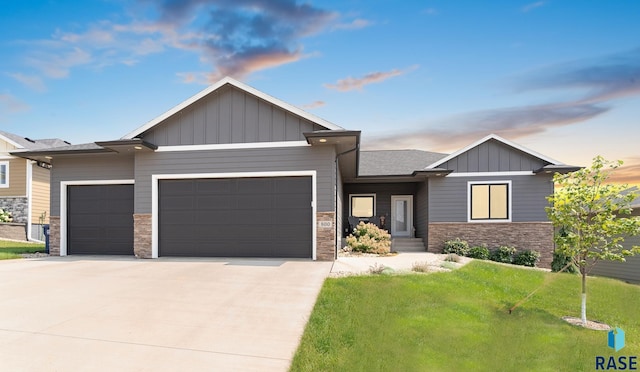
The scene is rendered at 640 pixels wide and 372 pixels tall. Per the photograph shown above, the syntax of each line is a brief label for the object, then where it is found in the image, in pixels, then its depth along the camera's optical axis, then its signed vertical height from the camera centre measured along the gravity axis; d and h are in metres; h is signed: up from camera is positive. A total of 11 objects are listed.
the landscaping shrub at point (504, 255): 14.48 -2.45
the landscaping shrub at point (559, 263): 13.52 -2.71
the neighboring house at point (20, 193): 20.41 +0.02
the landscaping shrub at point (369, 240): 13.70 -1.81
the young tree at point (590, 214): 6.30 -0.35
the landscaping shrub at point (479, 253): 14.44 -2.36
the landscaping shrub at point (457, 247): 14.59 -2.15
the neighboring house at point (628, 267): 14.08 -2.96
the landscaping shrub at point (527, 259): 14.43 -2.59
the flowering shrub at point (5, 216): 19.94 -1.29
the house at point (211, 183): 11.00 +0.37
